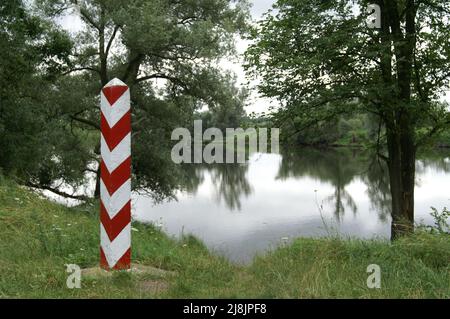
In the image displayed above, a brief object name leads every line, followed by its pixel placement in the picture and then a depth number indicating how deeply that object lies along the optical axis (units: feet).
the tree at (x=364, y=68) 34.40
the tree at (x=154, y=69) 52.03
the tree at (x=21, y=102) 37.88
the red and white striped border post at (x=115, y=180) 13.94
